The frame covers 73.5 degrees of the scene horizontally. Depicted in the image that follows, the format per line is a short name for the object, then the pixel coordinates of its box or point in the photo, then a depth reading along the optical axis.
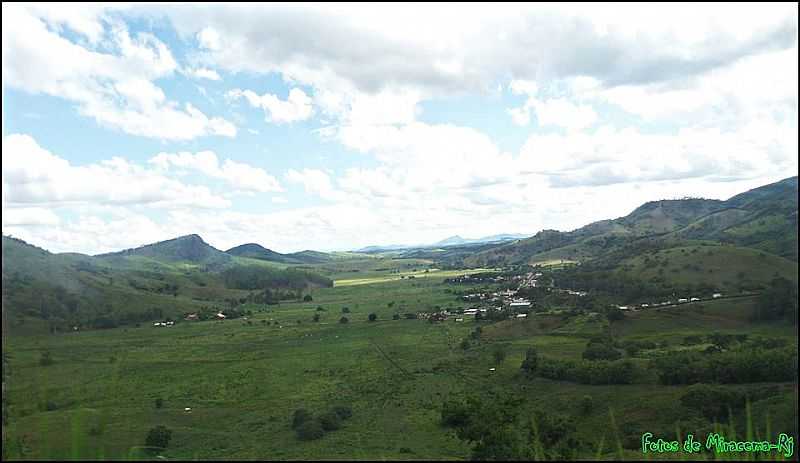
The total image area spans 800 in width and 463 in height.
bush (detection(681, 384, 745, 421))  65.25
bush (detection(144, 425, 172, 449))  64.56
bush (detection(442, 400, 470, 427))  66.38
